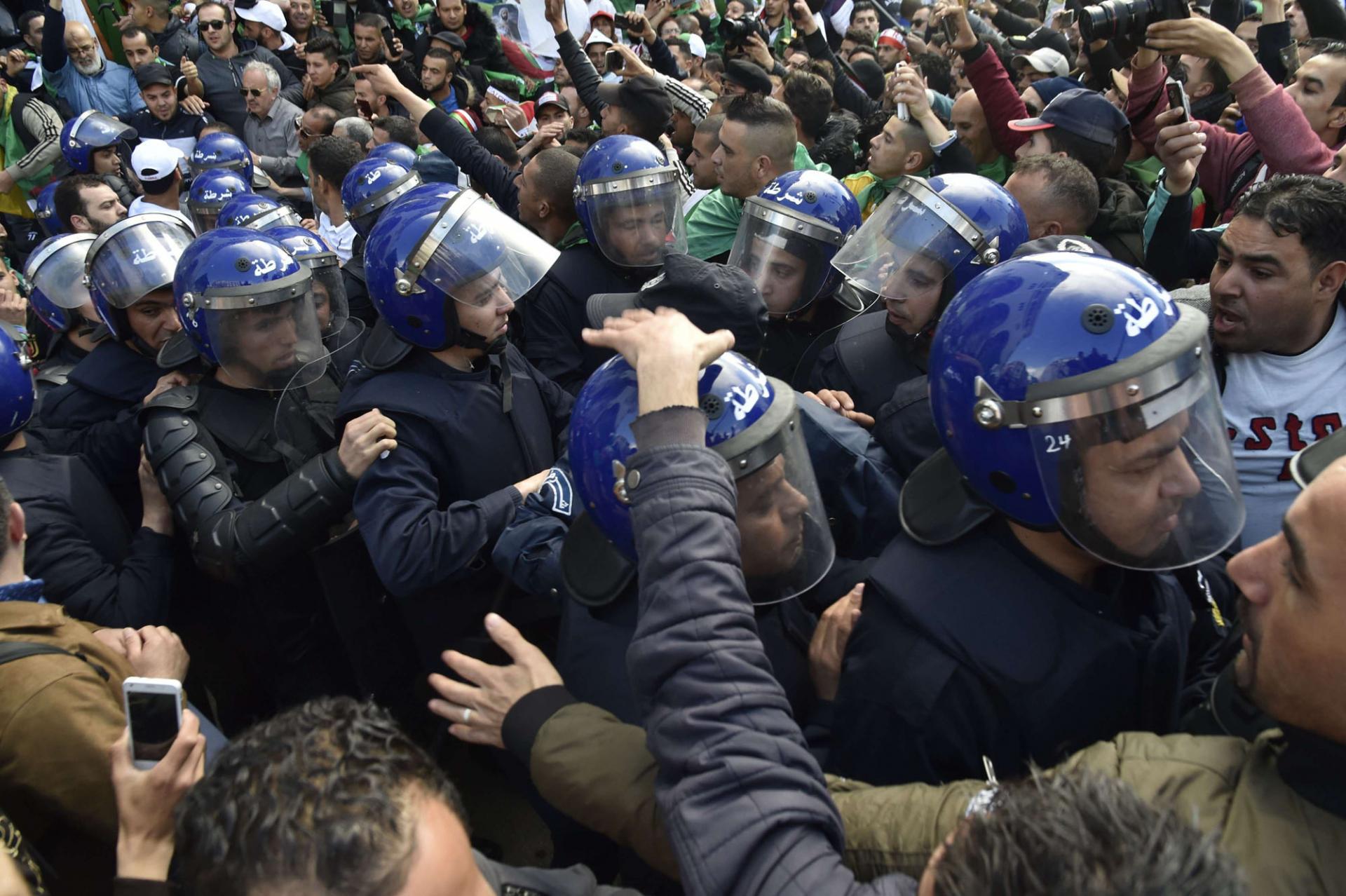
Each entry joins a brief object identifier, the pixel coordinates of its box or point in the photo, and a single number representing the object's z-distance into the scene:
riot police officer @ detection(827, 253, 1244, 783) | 1.56
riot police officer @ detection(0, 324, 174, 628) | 2.72
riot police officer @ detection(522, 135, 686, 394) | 4.15
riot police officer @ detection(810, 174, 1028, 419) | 3.08
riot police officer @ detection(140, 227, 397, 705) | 2.83
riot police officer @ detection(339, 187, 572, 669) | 2.74
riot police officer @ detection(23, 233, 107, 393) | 4.12
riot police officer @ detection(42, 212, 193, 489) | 3.57
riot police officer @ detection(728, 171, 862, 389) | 3.62
